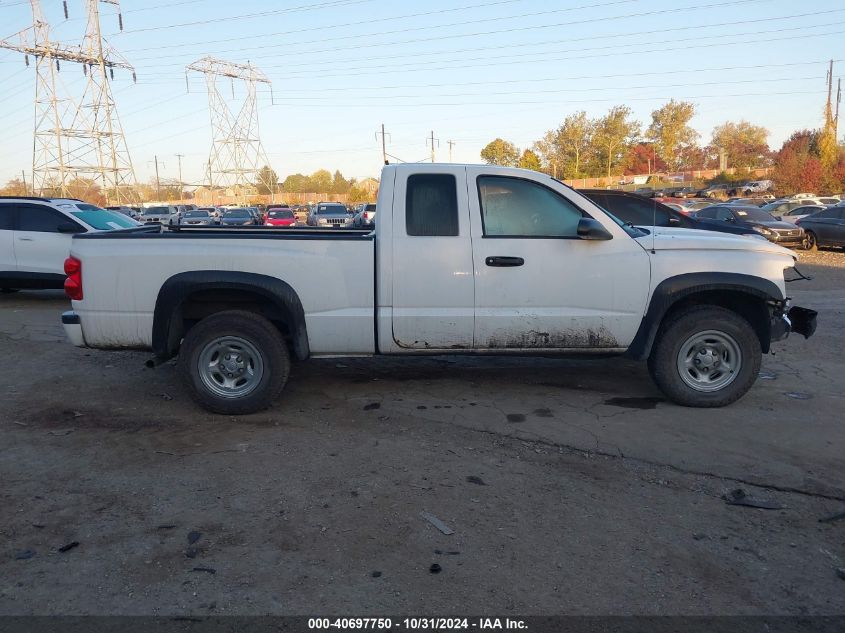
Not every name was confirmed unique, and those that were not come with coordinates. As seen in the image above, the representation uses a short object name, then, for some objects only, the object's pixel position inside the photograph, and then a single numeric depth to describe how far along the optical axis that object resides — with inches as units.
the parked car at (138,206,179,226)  1676.6
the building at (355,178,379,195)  3125.0
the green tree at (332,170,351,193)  4746.6
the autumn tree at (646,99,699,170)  2758.4
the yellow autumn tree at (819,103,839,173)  2228.1
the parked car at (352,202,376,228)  974.4
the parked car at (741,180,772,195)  2466.8
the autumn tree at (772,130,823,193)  2185.0
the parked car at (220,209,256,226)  1274.0
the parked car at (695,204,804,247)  815.7
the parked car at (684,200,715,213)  1250.2
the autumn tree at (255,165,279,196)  4758.4
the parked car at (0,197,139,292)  474.9
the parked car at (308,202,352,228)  1254.1
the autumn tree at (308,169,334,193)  5183.1
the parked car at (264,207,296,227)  1360.7
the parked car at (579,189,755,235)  488.1
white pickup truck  220.8
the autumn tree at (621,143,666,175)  2618.1
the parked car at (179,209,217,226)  1415.5
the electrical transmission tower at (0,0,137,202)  2190.0
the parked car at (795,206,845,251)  798.5
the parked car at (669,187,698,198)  1933.8
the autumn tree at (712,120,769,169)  3297.2
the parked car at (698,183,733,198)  2393.0
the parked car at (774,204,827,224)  1199.8
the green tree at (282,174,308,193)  5428.2
